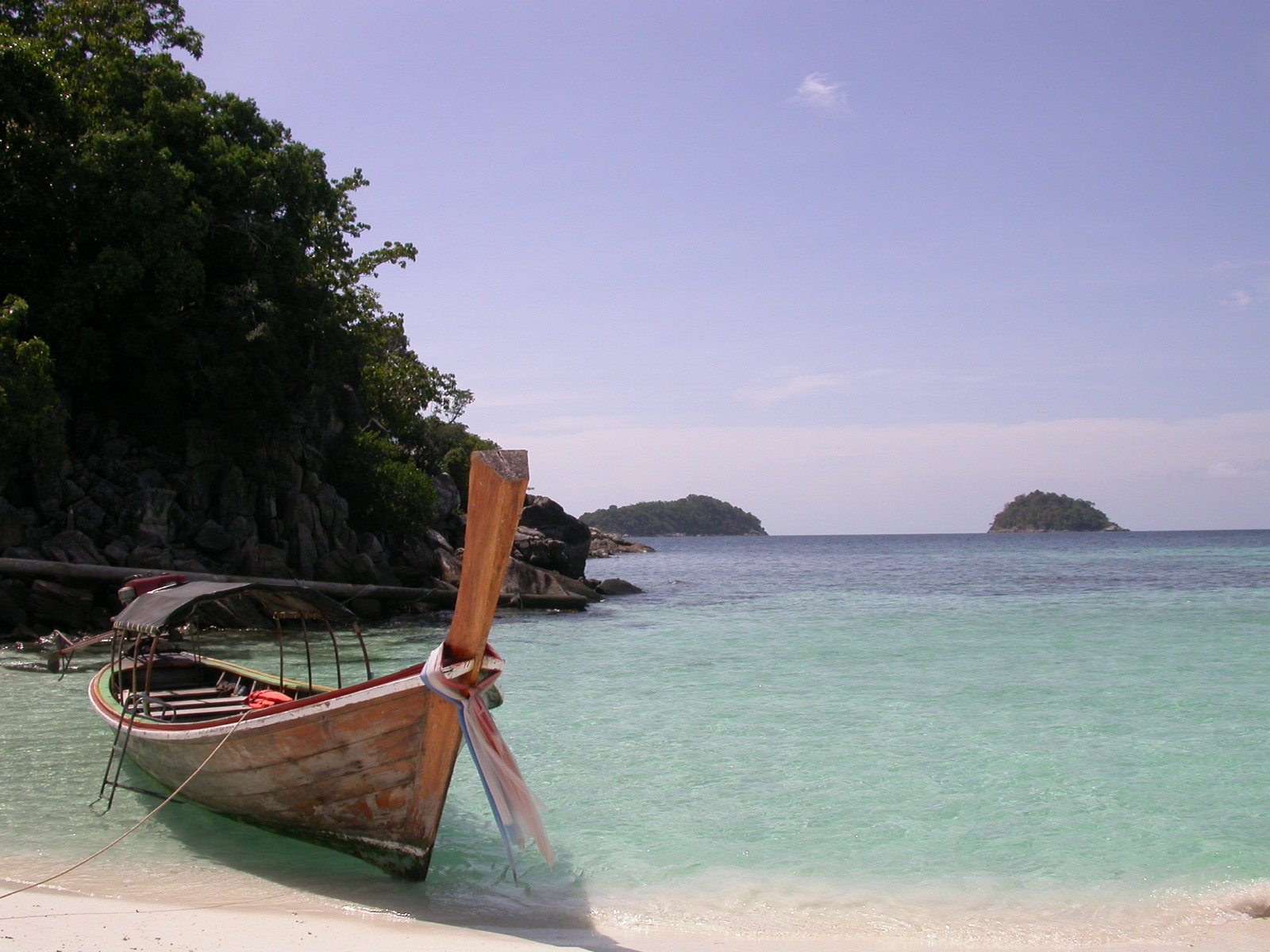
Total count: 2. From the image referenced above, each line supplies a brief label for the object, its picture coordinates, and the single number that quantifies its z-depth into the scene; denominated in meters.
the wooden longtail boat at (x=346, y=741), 4.79
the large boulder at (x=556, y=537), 29.50
